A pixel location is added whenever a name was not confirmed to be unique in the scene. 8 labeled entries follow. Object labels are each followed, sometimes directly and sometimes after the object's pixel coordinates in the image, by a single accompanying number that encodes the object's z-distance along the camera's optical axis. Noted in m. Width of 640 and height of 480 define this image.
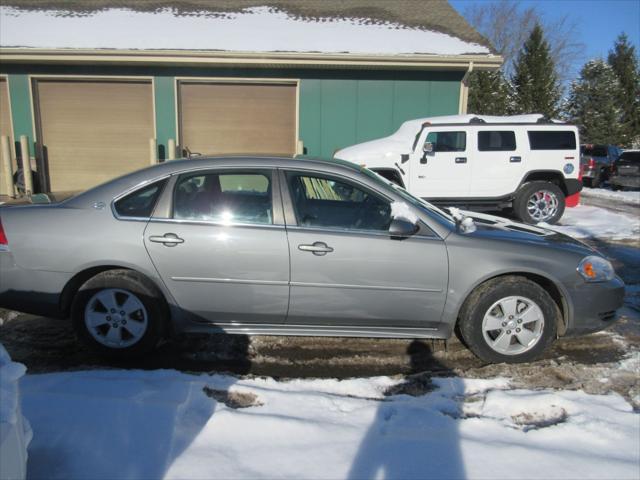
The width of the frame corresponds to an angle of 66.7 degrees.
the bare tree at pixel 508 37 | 37.34
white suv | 9.19
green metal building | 9.93
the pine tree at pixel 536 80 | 28.89
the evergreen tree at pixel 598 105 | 29.44
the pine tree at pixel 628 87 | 32.12
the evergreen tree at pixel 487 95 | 27.75
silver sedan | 3.46
